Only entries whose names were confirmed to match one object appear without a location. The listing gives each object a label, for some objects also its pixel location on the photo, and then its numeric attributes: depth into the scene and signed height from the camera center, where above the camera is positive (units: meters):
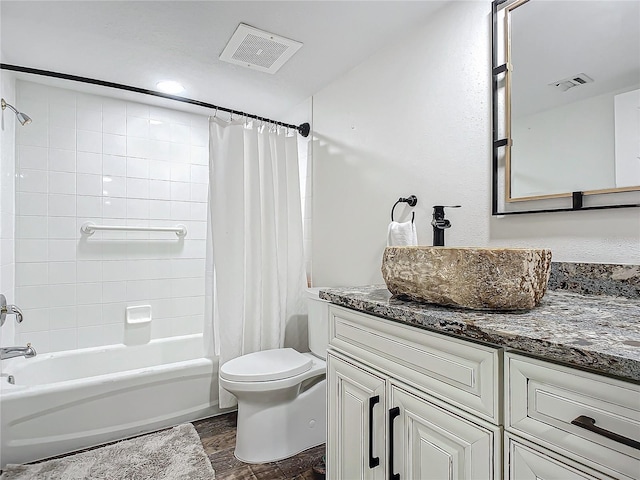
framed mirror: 1.08 +0.45
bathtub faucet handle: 1.71 -0.34
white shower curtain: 2.26 -0.03
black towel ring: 1.73 +0.18
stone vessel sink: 0.86 -0.10
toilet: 1.80 -0.87
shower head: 1.98 +0.69
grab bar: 2.53 +0.08
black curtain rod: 1.79 +0.84
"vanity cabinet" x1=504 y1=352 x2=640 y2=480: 0.54 -0.30
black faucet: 1.42 +0.06
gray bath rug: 1.67 -1.10
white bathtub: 1.76 -0.88
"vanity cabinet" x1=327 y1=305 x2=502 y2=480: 0.74 -0.41
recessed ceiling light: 2.36 +1.03
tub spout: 1.68 -0.53
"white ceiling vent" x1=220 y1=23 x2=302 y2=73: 1.81 +1.02
